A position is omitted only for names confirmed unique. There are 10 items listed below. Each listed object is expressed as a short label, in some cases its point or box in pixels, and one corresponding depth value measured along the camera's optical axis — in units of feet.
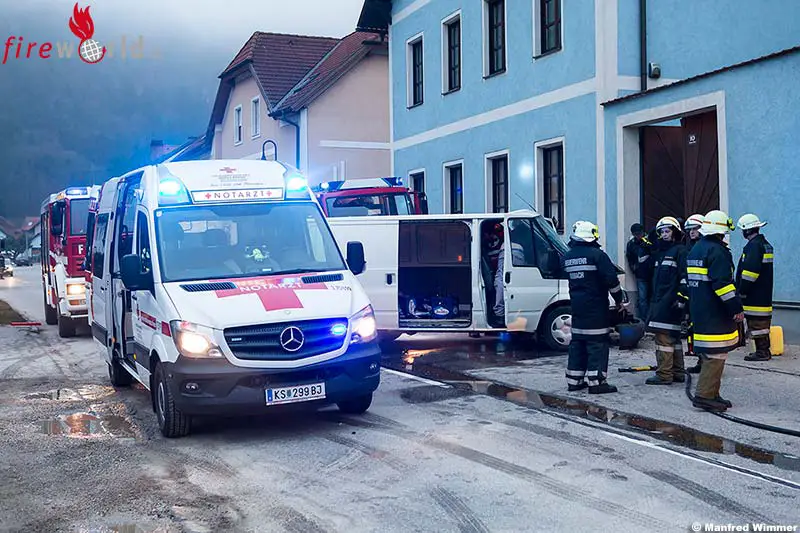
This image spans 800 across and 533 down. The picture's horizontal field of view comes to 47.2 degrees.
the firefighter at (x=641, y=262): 44.93
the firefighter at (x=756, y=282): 37.76
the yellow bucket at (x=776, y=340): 39.32
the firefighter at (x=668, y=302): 31.99
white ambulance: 24.53
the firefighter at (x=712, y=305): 27.40
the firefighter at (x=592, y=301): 31.09
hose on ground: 24.71
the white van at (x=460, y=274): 42.37
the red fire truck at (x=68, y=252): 54.75
